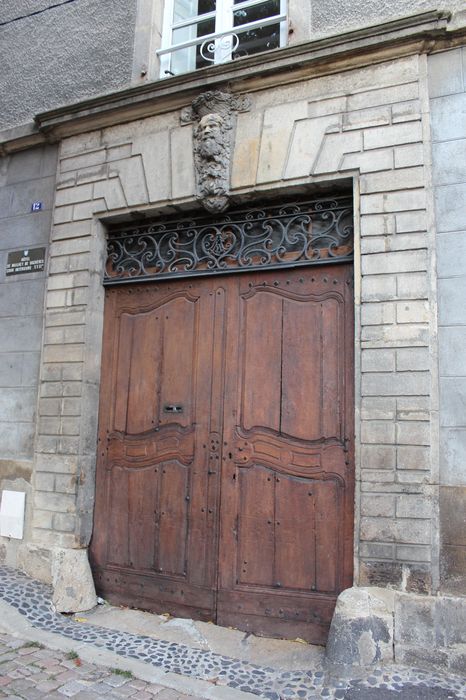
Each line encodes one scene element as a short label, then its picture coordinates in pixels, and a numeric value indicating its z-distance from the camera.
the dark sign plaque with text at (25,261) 4.93
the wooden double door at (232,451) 3.81
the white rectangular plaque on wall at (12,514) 4.59
